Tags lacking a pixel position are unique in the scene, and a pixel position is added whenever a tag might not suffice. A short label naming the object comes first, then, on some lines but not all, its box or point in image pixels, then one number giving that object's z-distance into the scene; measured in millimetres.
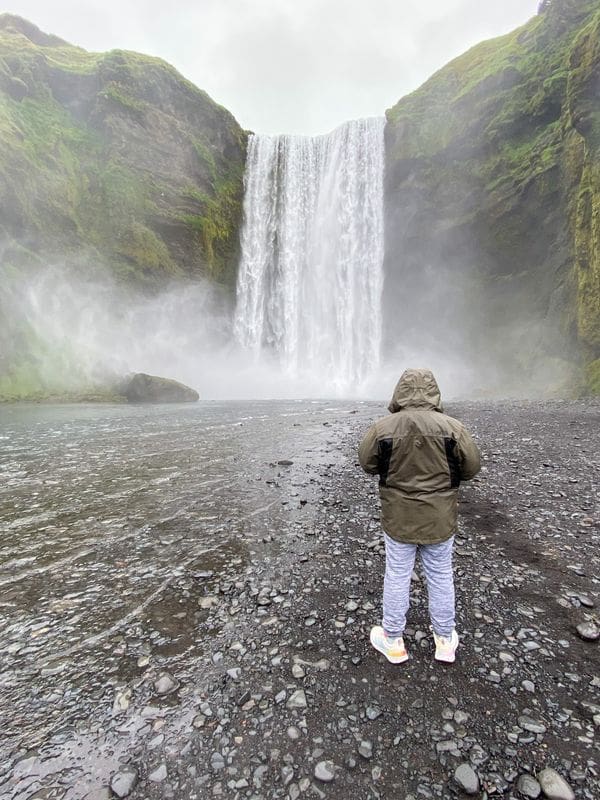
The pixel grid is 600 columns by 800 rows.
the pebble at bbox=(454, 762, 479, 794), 2357
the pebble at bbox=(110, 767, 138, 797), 2370
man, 3424
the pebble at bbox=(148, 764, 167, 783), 2455
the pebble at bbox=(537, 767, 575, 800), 2283
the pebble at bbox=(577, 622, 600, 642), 3607
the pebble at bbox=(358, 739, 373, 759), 2604
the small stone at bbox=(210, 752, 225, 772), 2526
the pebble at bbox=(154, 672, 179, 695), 3150
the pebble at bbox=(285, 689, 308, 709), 3021
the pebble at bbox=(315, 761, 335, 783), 2453
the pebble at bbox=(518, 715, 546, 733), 2730
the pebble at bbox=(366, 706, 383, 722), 2897
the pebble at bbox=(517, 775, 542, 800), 2309
